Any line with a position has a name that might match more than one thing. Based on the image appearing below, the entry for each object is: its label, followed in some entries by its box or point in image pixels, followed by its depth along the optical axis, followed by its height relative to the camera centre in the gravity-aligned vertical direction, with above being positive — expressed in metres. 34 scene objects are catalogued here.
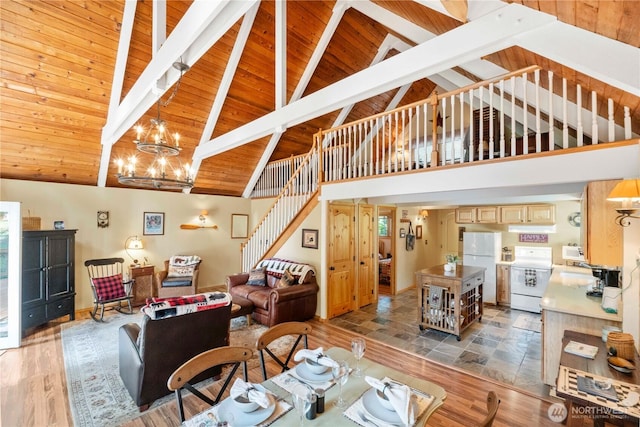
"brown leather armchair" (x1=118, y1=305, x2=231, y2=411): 2.67 -1.32
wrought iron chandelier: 3.15 +0.56
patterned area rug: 2.67 -1.89
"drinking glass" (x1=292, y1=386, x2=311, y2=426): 1.34 -0.92
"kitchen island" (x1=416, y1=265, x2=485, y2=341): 4.41 -1.41
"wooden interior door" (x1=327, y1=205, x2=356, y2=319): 5.29 -0.92
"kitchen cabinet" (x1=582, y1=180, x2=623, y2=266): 2.46 -0.14
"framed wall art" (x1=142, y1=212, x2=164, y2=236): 6.57 -0.24
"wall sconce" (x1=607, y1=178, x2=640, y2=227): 2.00 +0.10
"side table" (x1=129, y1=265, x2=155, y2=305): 6.00 -1.49
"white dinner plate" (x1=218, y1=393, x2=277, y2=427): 1.39 -1.01
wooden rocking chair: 5.23 -1.34
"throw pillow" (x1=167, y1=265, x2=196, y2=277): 6.26 -1.27
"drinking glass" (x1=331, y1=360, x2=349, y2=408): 1.60 -0.93
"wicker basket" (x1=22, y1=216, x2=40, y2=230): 4.80 -0.16
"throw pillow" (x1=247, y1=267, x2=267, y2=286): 5.62 -1.27
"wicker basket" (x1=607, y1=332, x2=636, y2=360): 2.03 -0.96
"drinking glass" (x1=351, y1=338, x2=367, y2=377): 1.84 -0.87
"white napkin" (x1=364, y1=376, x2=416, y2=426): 1.39 -0.96
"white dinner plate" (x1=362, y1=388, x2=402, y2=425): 1.44 -1.04
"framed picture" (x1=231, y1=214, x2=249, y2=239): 8.16 -0.38
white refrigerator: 6.20 -0.93
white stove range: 5.58 -1.29
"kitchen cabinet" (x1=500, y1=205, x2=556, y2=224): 5.68 -0.04
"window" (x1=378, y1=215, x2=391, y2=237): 8.09 -0.40
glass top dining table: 1.45 -1.07
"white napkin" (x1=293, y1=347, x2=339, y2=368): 1.83 -0.96
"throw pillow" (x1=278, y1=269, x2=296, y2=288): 5.04 -1.20
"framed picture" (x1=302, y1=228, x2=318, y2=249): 5.41 -0.49
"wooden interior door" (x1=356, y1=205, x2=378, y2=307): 6.01 -0.91
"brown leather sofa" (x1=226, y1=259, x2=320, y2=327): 4.68 -1.48
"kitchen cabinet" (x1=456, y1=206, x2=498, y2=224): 6.18 -0.06
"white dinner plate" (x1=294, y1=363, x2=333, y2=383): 1.78 -1.03
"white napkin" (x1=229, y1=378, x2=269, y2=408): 1.49 -0.97
